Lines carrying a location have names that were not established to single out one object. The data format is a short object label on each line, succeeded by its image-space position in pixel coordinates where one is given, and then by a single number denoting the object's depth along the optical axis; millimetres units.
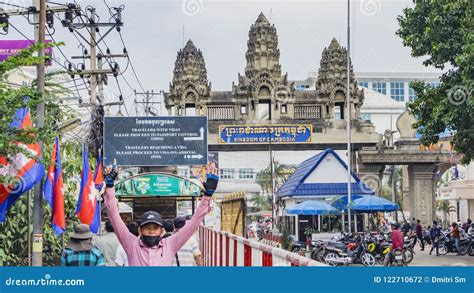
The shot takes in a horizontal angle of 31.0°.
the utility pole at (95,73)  24484
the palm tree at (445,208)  57866
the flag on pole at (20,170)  12125
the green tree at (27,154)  11688
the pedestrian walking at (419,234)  31964
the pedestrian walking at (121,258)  8373
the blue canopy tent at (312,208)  26359
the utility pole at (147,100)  50938
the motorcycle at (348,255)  21688
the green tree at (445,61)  21328
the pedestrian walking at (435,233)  29797
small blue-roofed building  28719
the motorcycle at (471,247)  26375
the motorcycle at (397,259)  21767
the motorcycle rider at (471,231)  27528
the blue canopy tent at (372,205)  25281
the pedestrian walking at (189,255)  8757
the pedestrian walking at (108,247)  10547
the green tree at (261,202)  83819
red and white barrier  7945
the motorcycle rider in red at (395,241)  21672
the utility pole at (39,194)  13602
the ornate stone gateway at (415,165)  46438
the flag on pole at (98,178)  19491
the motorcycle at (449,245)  26609
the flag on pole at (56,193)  13578
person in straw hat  7496
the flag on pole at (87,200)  15133
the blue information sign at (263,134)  49469
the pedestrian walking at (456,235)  26562
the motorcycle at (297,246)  27406
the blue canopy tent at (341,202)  27312
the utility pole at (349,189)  27062
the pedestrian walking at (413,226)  36959
